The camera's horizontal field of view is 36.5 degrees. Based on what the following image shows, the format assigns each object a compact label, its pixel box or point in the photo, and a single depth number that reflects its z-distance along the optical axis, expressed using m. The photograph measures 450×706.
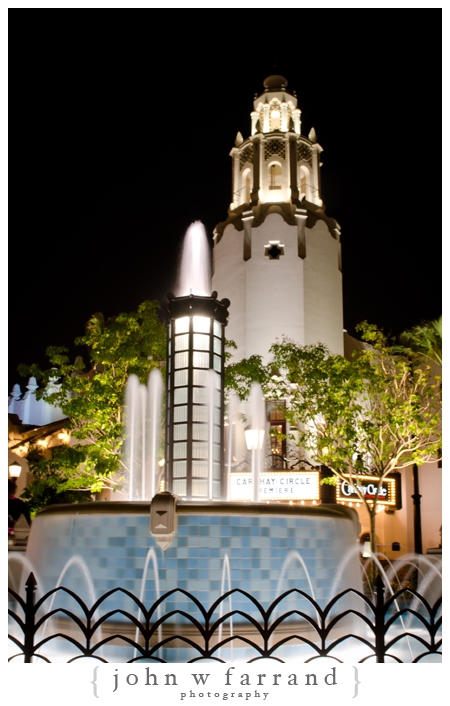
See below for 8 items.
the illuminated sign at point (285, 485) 17.19
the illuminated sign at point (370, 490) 22.79
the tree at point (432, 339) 22.16
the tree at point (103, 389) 20.14
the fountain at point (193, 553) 8.89
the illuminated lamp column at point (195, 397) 12.02
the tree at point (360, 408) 20.97
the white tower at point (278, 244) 30.78
